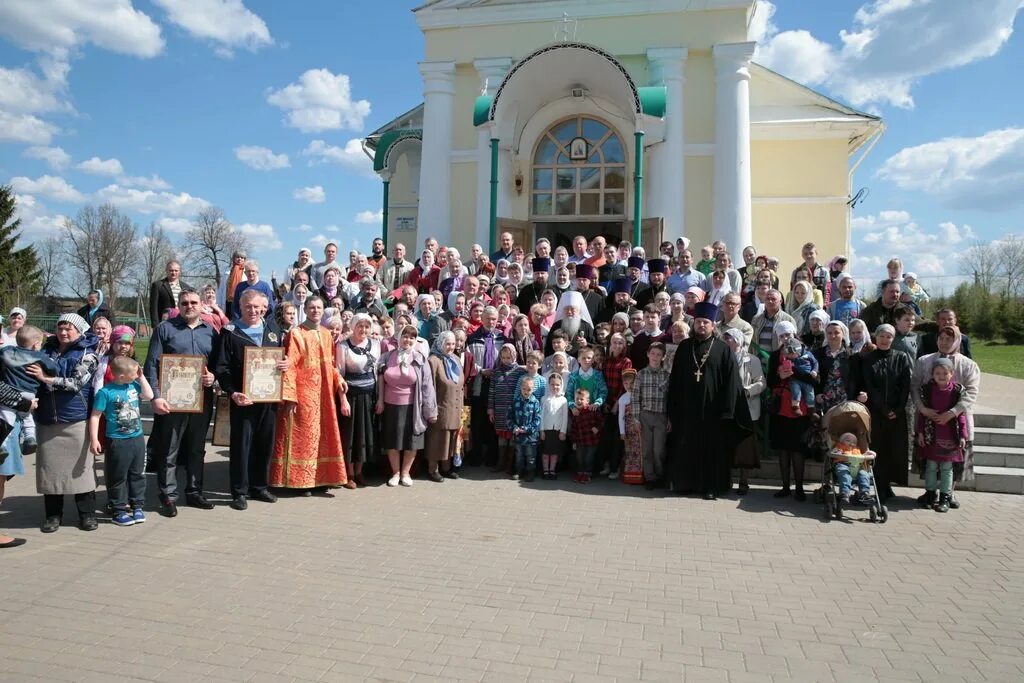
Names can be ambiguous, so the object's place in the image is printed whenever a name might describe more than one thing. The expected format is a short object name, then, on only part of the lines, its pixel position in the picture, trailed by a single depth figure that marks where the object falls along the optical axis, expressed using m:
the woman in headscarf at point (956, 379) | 6.70
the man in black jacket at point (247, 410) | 6.30
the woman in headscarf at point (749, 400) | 7.15
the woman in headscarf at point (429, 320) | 8.34
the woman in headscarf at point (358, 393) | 7.19
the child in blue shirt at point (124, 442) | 5.74
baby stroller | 6.34
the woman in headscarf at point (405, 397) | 7.31
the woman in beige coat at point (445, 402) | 7.61
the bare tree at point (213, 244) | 47.75
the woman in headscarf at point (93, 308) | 9.60
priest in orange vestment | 6.69
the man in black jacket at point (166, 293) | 9.16
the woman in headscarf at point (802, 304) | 8.09
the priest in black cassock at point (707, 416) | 7.07
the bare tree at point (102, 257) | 45.97
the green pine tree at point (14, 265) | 32.00
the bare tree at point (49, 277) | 46.59
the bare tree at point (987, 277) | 42.53
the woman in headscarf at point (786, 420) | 6.93
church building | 14.10
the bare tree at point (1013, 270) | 45.91
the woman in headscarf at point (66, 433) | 5.57
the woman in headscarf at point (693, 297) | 8.36
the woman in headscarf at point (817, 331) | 7.32
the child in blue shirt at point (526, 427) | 7.70
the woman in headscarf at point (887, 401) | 6.82
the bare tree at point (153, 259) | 50.28
